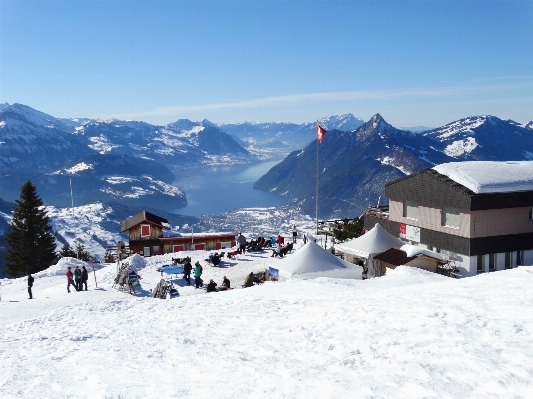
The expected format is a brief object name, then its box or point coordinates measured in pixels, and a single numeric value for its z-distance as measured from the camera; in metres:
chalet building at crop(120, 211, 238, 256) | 42.41
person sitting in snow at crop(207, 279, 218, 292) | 20.02
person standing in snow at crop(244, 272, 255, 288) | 20.85
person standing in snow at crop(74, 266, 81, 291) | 21.09
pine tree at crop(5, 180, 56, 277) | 44.41
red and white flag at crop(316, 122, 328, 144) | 33.31
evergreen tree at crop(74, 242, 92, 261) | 43.06
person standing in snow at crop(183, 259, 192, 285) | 22.59
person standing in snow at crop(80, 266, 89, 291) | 21.30
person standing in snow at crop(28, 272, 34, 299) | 20.31
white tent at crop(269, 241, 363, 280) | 20.42
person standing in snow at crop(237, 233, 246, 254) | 30.07
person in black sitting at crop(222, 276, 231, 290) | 20.52
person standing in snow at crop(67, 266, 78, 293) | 20.70
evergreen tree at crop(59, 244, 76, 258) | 50.59
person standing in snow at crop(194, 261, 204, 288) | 21.55
